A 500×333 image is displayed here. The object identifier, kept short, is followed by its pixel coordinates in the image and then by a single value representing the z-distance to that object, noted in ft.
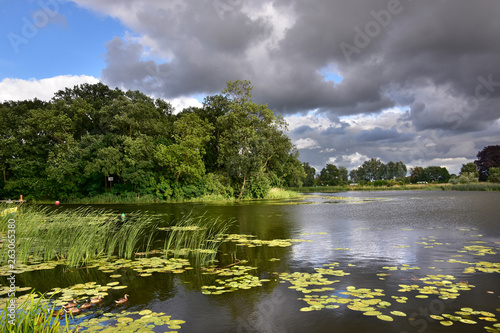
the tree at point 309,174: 398.83
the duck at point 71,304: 18.46
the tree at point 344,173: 453.99
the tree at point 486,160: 309.42
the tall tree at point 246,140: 141.79
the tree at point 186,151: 124.98
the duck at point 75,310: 17.72
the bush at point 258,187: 148.15
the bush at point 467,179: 249.57
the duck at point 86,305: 18.55
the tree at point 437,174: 439.22
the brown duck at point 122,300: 19.32
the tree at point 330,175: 369.24
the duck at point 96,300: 19.23
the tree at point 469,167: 326.24
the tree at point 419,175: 441.68
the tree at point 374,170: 485.97
